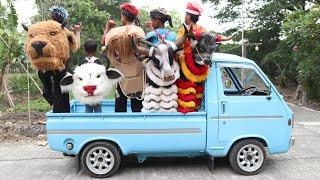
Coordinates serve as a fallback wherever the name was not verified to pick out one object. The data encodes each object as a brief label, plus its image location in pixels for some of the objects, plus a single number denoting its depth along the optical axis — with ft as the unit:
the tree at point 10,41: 30.96
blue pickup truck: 18.51
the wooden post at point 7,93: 37.27
